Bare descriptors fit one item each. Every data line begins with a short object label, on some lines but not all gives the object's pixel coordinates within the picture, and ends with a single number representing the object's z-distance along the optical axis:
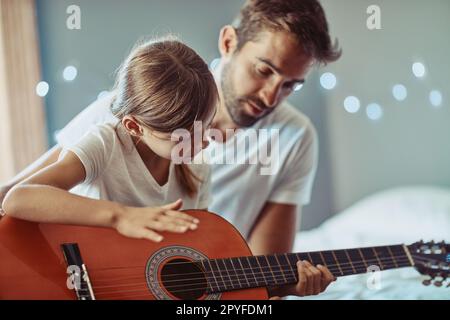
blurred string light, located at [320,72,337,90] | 2.06
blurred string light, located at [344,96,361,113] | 2.07
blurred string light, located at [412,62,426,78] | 2.09
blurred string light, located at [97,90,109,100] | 1.98
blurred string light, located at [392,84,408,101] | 2.09
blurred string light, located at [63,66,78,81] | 1.98
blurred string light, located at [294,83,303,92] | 2.05
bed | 2.05
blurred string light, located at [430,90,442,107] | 2.10
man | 2.03
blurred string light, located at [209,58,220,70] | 2.00
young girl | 1.90
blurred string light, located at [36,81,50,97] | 1.97
